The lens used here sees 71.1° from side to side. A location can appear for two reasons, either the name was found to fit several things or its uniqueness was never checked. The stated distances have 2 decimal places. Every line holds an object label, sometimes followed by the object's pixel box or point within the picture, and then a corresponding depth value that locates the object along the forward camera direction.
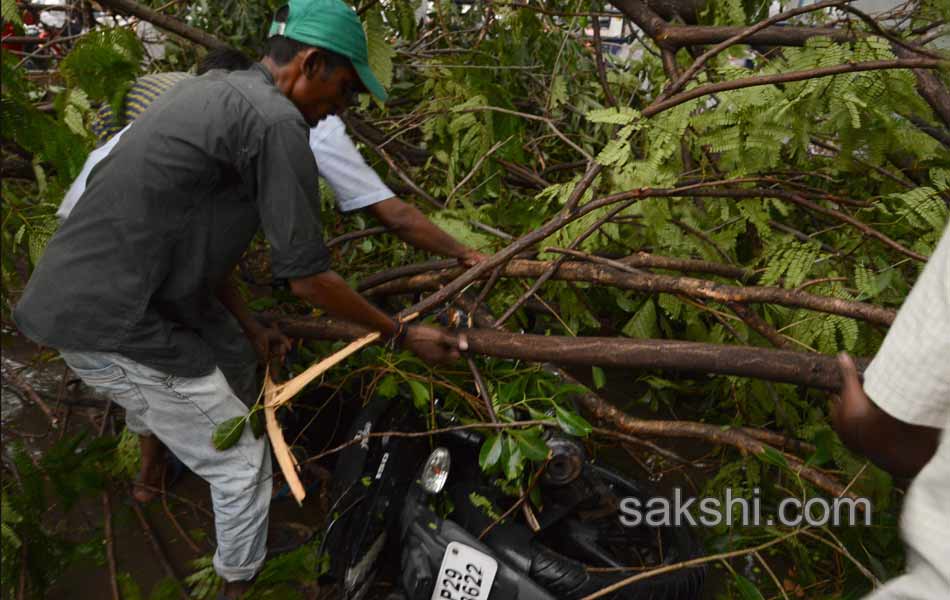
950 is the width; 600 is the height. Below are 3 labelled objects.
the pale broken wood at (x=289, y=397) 1.98
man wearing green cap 1.79
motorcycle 1.92
